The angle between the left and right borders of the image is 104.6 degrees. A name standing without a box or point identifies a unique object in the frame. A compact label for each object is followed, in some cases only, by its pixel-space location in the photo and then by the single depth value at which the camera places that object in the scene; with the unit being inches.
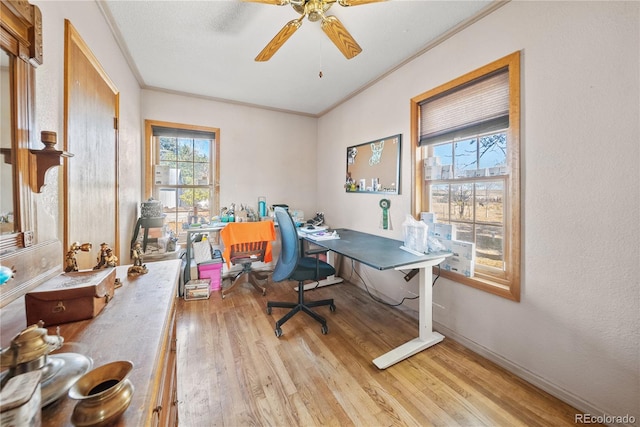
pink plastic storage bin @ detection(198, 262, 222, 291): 122.5
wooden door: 52.7
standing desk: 70.3
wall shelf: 37.4
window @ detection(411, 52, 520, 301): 67.5
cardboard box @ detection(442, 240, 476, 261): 76.4
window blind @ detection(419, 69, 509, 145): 70.8
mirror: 32.8
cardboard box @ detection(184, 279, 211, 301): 112.6
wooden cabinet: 19.1
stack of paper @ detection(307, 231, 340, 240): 105.7
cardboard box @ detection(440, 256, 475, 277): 76.5
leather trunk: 29.9
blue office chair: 87.4
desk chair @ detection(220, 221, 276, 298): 114.3
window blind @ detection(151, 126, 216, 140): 127.0
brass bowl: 16.6
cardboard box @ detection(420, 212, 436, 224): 88.9
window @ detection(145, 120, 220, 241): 127.5
